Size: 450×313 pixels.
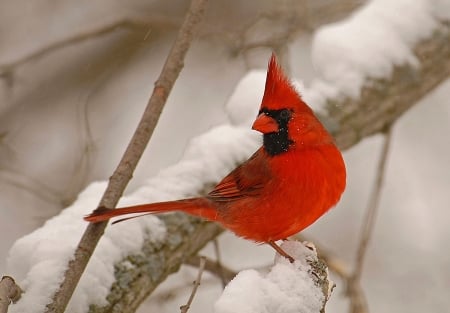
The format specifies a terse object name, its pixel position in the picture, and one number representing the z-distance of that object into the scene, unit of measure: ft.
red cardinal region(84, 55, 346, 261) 16.69
